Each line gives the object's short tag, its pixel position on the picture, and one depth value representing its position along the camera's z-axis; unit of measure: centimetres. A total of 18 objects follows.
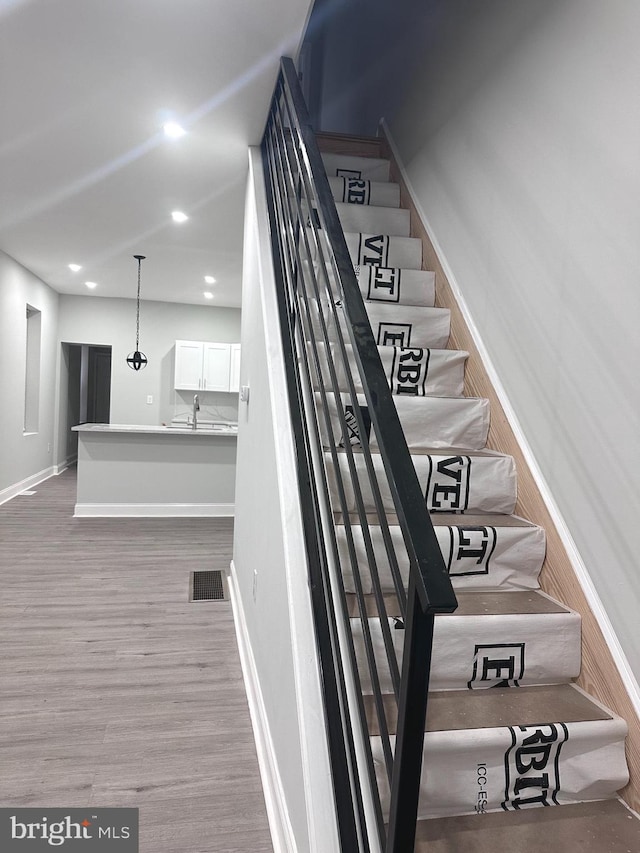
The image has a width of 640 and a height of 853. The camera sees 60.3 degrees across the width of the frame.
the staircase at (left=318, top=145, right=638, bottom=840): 137
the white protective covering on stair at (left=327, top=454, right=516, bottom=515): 200
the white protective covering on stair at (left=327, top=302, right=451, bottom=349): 257
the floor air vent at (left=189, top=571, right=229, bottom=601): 366
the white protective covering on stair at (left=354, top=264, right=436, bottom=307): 277
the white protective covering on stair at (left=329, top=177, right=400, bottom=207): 331
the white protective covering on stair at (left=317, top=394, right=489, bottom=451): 225
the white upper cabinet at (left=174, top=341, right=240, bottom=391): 817
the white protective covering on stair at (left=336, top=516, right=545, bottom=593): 180
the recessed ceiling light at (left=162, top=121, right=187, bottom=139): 318
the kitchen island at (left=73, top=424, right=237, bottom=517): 581
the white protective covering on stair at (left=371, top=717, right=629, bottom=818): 135
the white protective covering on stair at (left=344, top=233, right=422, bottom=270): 290
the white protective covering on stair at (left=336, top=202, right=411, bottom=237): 317
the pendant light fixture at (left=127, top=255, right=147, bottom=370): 684
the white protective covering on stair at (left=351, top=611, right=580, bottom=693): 157
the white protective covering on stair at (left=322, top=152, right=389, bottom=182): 352
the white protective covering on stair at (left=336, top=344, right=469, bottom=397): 242
